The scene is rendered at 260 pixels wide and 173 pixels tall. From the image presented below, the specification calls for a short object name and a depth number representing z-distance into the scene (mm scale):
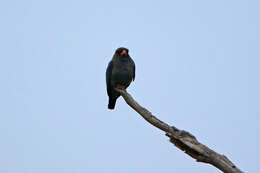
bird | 21562
